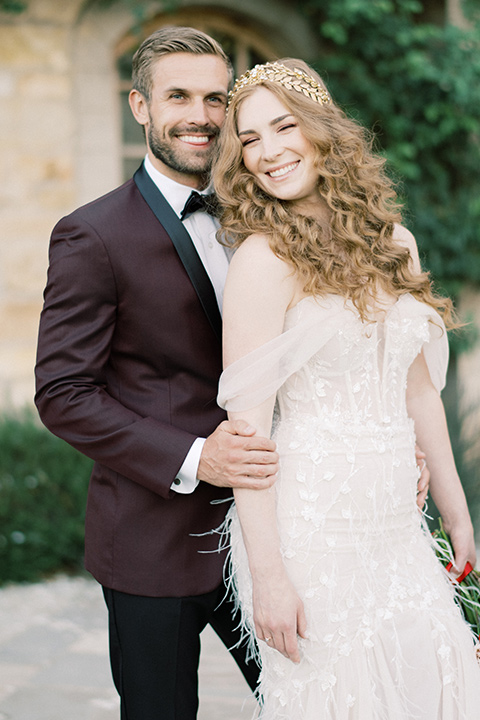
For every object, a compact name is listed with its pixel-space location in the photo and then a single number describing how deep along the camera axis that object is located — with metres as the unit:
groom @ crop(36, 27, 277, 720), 2.48
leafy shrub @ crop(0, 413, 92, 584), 4.27
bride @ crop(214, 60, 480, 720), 2.44
